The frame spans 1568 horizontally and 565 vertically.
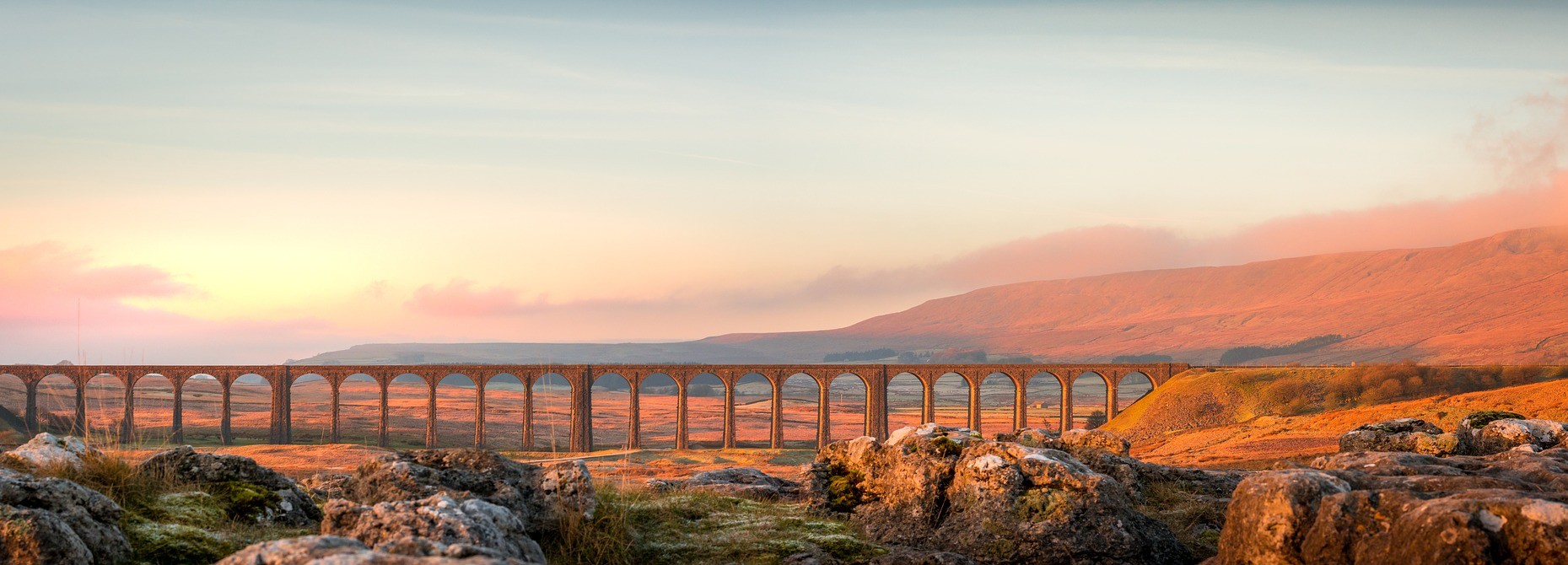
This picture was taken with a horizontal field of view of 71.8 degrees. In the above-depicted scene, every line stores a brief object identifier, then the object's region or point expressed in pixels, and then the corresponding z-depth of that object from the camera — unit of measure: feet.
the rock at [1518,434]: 59.57
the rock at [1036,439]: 66.90
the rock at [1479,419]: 68.90
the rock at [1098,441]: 68.32
